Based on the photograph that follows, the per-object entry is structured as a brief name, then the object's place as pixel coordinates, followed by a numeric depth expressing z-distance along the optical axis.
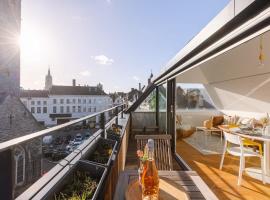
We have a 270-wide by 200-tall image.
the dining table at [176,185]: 1.27
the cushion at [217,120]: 6.82
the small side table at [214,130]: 6.08
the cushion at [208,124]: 6.62
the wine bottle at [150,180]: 1.09
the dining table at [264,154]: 3.00
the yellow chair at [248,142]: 3.38
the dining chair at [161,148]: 2.56
